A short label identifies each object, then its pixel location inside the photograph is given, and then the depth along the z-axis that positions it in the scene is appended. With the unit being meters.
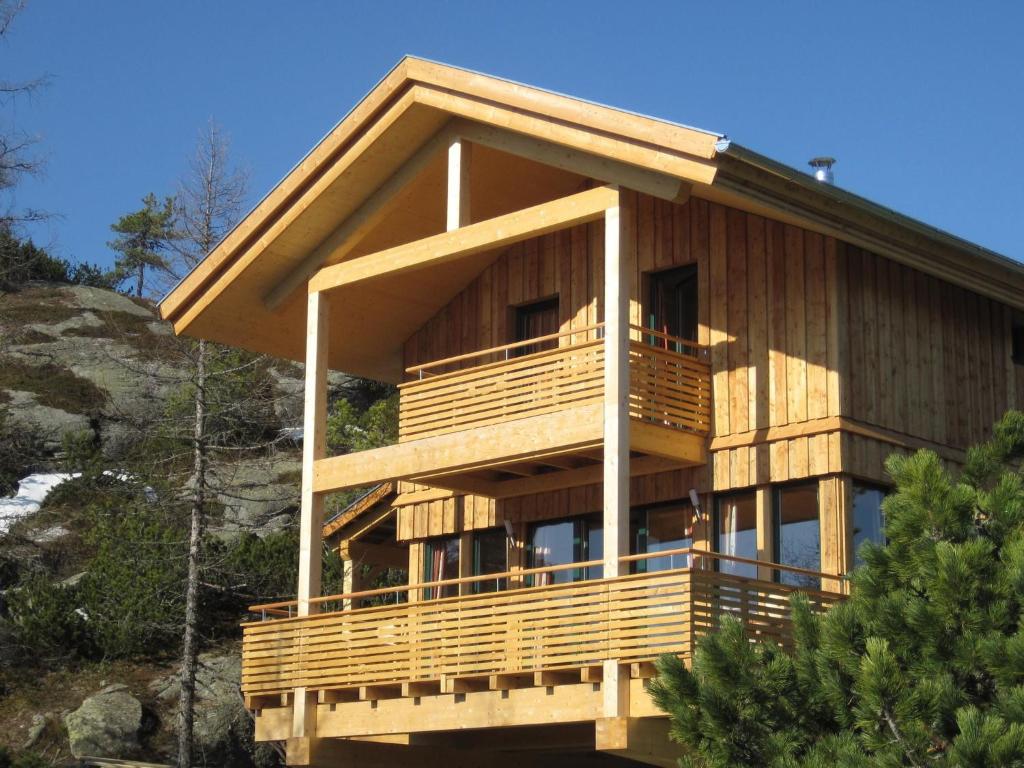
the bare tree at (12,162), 23.77
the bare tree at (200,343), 26.50
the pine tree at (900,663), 12.55
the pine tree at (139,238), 78.31
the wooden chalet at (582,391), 18.31
